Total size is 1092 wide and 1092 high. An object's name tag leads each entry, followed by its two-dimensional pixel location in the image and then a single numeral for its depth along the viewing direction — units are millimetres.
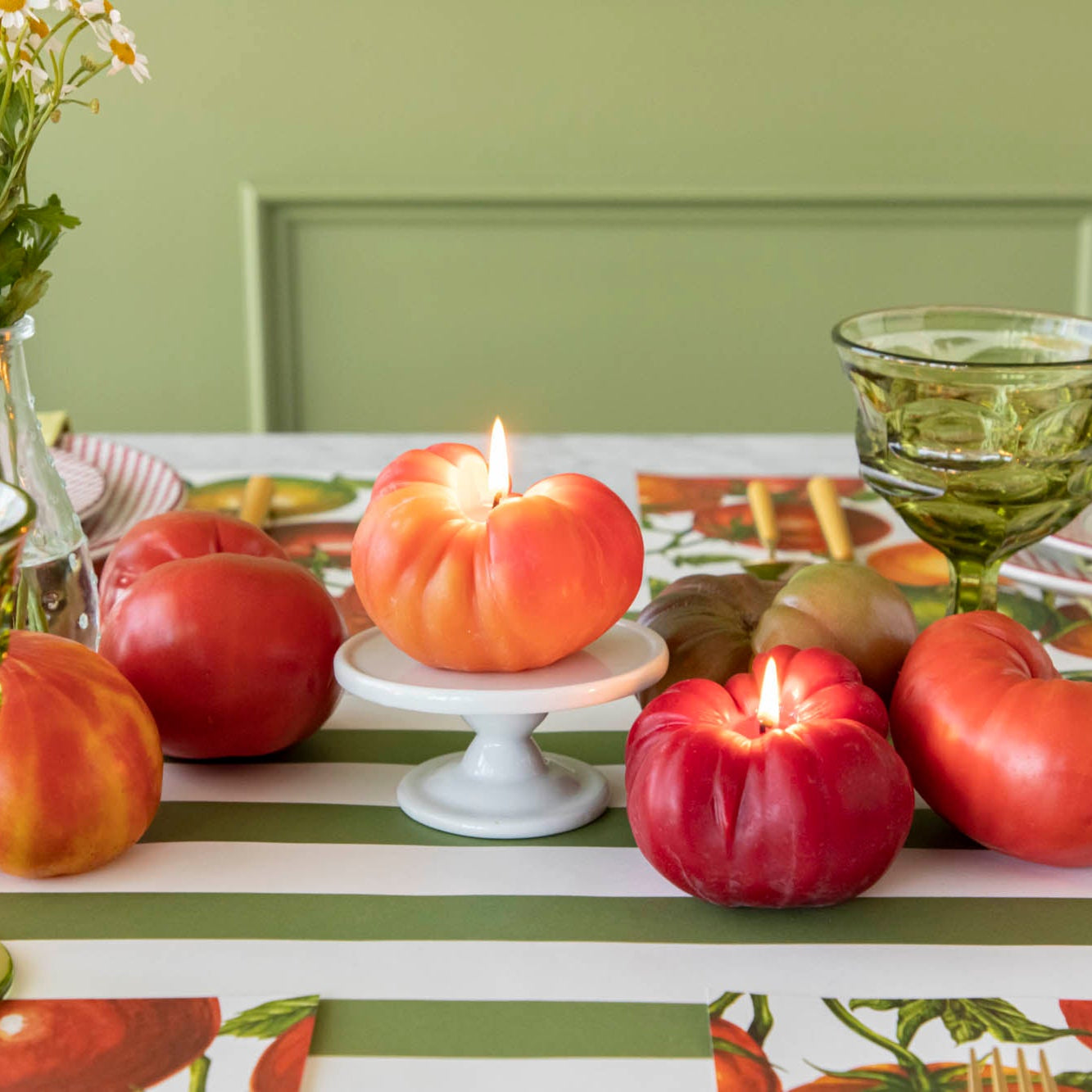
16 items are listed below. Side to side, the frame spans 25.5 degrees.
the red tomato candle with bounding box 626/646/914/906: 765
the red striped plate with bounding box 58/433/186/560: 1165
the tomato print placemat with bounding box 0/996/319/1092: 707
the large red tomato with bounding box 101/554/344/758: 870
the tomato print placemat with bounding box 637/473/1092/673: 1082
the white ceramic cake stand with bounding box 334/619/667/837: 810
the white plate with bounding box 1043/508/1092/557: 1133
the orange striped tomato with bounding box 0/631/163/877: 785
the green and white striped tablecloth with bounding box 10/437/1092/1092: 728
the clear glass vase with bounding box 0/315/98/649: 915
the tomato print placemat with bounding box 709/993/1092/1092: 711
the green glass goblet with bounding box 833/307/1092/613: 892
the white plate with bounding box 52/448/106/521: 1153
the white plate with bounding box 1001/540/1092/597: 1101
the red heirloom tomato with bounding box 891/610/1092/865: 794
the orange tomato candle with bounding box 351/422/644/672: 806
